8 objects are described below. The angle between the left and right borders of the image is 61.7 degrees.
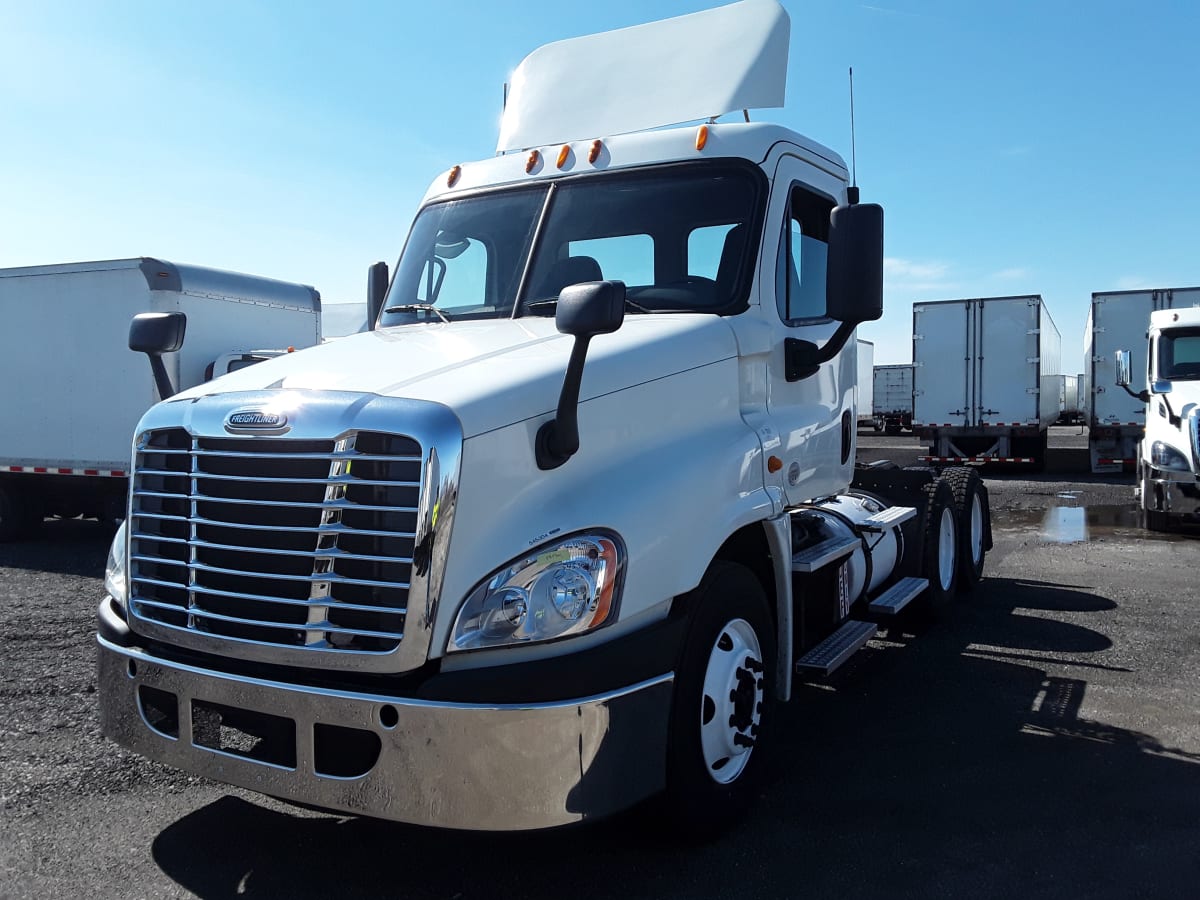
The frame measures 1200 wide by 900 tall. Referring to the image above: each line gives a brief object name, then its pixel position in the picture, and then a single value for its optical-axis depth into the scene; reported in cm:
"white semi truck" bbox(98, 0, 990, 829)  302
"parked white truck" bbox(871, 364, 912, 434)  3862
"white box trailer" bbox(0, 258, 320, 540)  1157
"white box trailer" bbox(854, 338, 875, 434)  3521
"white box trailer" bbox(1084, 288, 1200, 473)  1967
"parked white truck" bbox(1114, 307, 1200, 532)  1177
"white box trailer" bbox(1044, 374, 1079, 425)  4185
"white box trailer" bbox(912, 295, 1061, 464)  2117
